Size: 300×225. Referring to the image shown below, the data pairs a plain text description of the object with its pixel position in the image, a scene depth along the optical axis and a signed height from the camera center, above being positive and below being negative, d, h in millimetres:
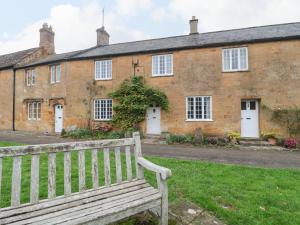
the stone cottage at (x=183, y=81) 14508 +2467
